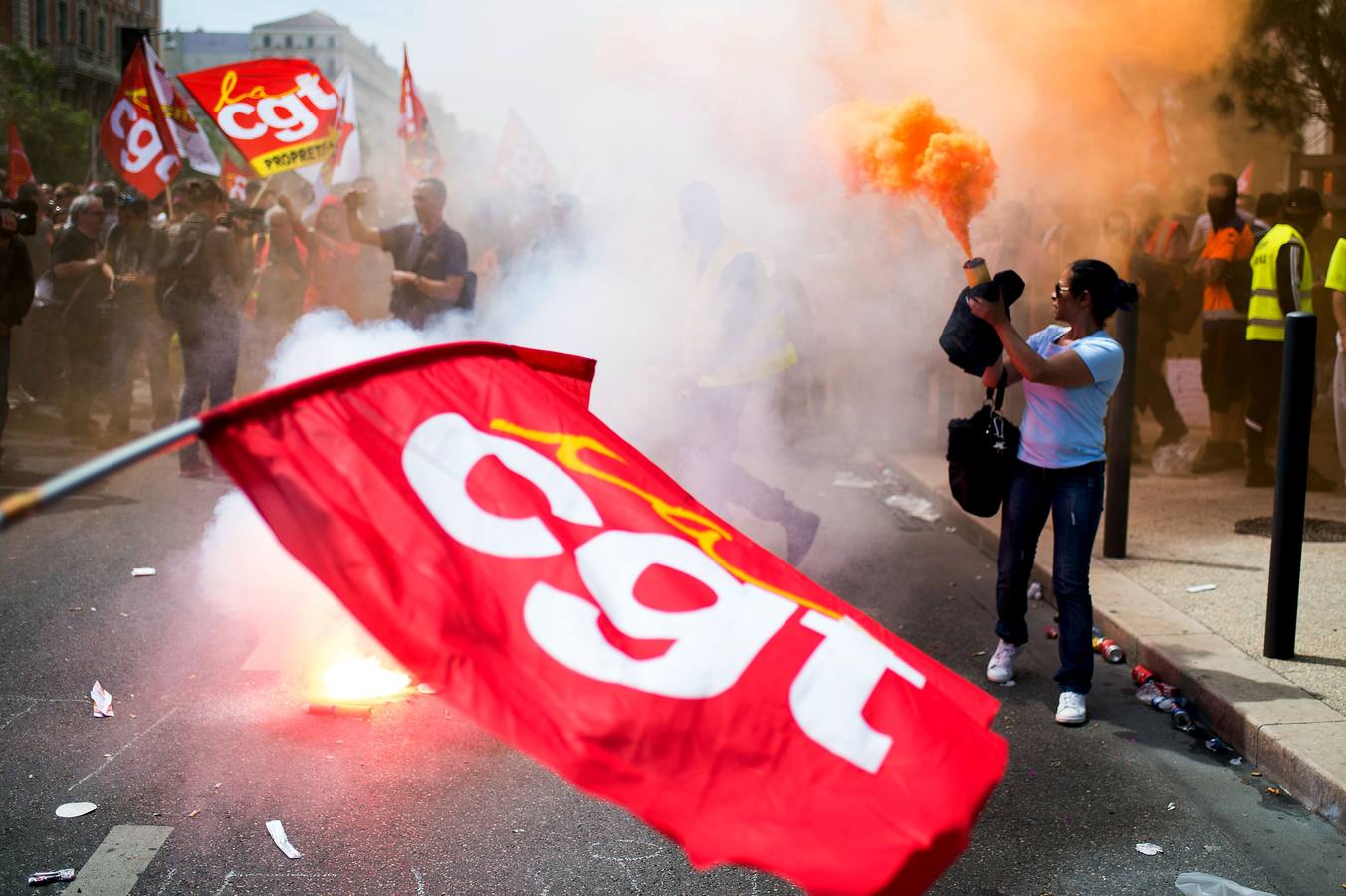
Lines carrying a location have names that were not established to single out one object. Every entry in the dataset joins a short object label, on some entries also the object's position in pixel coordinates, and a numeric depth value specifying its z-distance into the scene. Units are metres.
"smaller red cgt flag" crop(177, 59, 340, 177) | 10.75
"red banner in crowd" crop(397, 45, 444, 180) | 14.09
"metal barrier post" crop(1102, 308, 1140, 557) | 6.28
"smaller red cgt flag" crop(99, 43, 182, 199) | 12.02
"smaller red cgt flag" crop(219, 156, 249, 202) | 18.47
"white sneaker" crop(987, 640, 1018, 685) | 4.83
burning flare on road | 4.51
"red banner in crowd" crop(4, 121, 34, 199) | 15.70
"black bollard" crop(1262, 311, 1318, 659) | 4.73
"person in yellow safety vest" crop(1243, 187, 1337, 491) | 7.71
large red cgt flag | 1.75
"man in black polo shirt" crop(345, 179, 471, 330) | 8.16
